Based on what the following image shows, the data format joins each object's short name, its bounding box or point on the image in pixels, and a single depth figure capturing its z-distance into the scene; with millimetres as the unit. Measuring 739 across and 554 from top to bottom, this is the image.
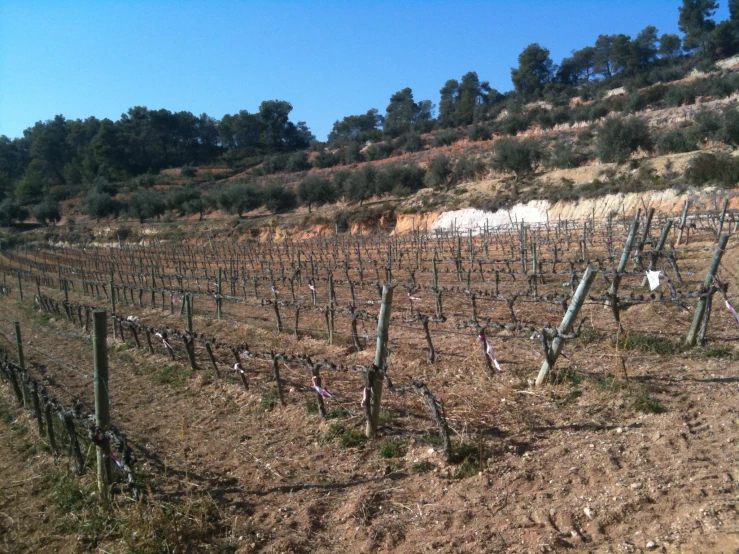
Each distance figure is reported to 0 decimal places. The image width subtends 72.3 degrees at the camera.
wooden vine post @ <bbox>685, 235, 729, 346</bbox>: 6367
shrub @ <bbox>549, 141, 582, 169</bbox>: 39031
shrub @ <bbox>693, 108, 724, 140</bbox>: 34281
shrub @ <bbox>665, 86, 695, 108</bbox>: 47719
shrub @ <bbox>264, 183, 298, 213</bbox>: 53344
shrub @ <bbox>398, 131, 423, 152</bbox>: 67375
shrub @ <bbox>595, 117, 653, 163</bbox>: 35625
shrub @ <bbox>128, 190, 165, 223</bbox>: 58906
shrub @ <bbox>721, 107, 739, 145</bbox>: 32031
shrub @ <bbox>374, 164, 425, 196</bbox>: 46938
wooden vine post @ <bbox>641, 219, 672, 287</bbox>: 9640
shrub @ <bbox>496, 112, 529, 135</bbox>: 58688
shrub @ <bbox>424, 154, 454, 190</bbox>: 44562
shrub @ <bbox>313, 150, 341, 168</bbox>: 72500
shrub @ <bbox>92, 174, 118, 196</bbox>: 68906
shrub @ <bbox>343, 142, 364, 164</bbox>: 70506
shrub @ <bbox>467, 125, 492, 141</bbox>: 61344
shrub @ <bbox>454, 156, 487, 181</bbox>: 44500
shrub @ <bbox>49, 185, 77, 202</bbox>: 73956
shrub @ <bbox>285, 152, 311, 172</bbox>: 74312
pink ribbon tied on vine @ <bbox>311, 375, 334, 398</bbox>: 5465
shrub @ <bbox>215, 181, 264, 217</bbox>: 52656
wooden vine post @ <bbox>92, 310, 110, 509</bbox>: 4141
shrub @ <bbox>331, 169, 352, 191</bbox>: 49834
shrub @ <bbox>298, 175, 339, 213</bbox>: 50781
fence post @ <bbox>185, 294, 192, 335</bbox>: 9664
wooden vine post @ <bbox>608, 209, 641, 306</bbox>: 7724
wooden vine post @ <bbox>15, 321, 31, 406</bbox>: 6169
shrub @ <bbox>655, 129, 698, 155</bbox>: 34688
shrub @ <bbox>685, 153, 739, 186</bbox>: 26766
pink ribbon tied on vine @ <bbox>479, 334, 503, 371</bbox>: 5898
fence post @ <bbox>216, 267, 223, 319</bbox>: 11578
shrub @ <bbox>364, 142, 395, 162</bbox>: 68938
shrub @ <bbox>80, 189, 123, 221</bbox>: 61156
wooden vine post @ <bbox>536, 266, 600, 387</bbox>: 5441
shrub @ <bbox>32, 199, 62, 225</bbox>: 61344
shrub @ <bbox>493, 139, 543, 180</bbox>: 39438
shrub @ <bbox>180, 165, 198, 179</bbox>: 77938
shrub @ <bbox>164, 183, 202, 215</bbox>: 59312
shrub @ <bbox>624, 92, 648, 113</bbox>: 51375
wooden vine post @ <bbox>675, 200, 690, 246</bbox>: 17100
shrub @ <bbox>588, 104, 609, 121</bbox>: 52188
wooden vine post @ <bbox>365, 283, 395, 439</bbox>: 4750
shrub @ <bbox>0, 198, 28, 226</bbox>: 60531
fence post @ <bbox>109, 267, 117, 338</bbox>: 12544
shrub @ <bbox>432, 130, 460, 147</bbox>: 64625
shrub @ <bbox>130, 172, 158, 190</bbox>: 72312
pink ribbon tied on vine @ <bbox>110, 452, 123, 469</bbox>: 4183
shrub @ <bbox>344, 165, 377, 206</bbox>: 47156
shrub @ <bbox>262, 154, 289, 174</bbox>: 77000
